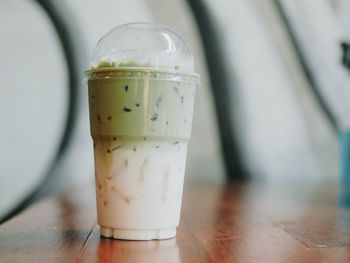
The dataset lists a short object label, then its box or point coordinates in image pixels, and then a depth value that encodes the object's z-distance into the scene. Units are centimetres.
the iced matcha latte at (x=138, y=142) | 65
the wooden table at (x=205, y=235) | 56
